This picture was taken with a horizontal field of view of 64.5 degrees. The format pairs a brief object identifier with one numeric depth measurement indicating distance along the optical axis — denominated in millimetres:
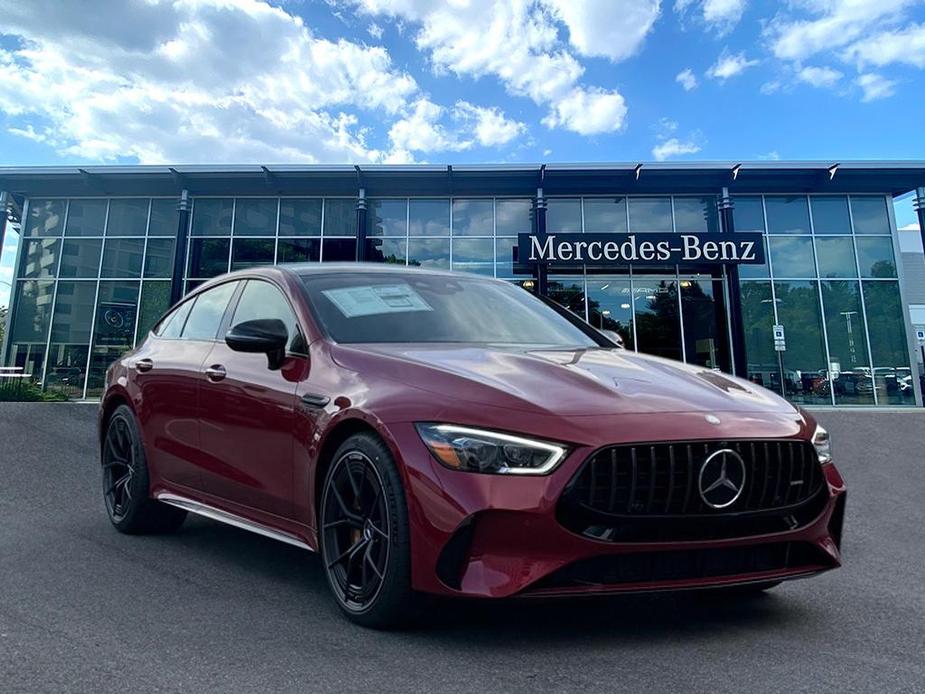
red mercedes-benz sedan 2406
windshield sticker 3670
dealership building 20141
